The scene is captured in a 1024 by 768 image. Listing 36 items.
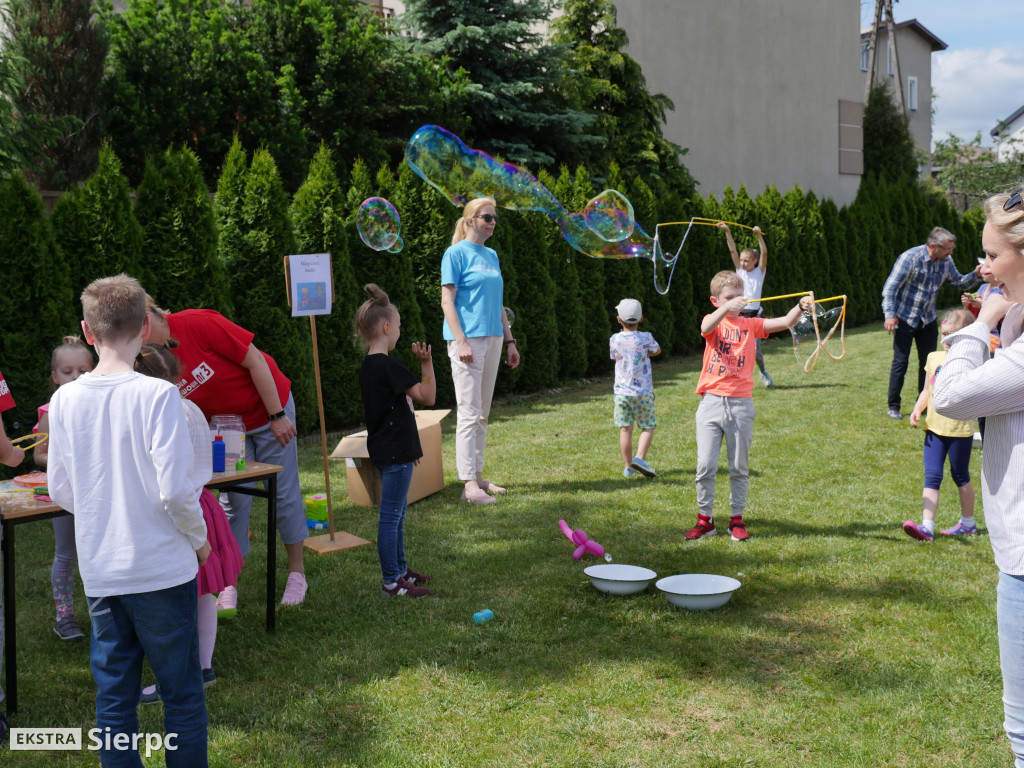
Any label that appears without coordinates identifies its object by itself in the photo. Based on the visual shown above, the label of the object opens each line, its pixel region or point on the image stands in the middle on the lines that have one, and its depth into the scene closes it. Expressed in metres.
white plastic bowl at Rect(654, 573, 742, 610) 4.23
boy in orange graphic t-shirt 5.38
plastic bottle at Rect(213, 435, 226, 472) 3.97
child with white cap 7.16
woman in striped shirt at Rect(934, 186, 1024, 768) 2.12
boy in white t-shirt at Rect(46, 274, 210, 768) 2.47
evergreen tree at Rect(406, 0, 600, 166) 15.55
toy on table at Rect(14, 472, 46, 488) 3.83
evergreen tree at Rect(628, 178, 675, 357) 14.80
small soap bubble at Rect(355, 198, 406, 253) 7.52
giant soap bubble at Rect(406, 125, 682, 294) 7.46
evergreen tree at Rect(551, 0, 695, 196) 17.78
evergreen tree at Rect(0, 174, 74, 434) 7.29
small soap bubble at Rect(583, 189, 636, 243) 8.16
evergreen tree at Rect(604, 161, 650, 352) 14.30
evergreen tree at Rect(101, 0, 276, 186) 14.93
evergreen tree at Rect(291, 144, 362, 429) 9.74
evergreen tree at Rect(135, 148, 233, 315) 8.40
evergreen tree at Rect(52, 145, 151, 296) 7.87
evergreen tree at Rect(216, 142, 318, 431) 9.07
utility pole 33.05
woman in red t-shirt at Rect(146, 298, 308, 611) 4.17
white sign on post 5.72
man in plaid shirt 8.95
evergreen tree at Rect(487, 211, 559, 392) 12.27
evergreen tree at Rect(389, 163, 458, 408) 10.99
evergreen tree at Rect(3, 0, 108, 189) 14.55
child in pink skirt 3.29
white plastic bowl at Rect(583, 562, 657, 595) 4.43
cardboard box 6.53
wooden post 5.48
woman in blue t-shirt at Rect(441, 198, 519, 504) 6.27
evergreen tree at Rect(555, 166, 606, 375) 13.38
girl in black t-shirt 4.45
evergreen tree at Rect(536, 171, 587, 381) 12.98
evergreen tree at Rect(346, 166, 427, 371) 10.33
